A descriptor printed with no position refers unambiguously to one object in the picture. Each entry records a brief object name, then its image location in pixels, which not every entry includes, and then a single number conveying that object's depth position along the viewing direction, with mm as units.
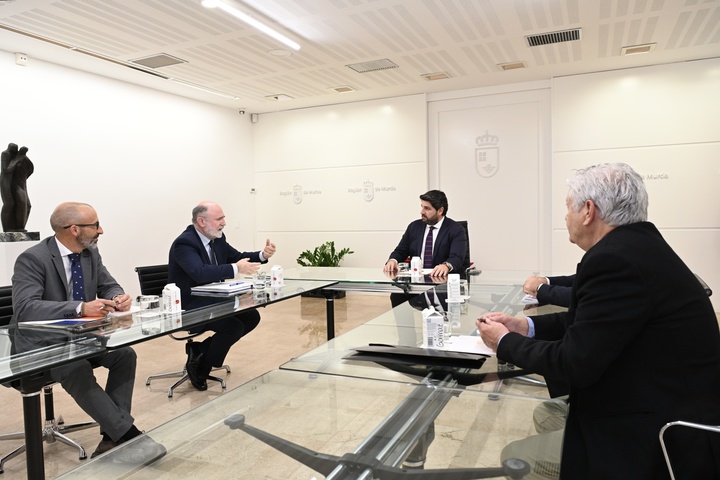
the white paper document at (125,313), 2682
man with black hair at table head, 4430
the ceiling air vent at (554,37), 5402
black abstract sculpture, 5078
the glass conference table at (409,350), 1614
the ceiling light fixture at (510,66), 6522
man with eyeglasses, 2465
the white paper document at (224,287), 3393
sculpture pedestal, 5452
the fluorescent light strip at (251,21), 4438
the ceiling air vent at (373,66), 6332
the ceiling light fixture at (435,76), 6932
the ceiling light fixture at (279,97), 7895
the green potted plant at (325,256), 8352
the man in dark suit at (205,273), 3666
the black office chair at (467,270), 4002
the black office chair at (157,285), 3957
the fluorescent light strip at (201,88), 6961
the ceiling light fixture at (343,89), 7535
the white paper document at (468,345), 1762
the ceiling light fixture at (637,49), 5867
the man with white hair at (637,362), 1210
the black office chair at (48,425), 2807
